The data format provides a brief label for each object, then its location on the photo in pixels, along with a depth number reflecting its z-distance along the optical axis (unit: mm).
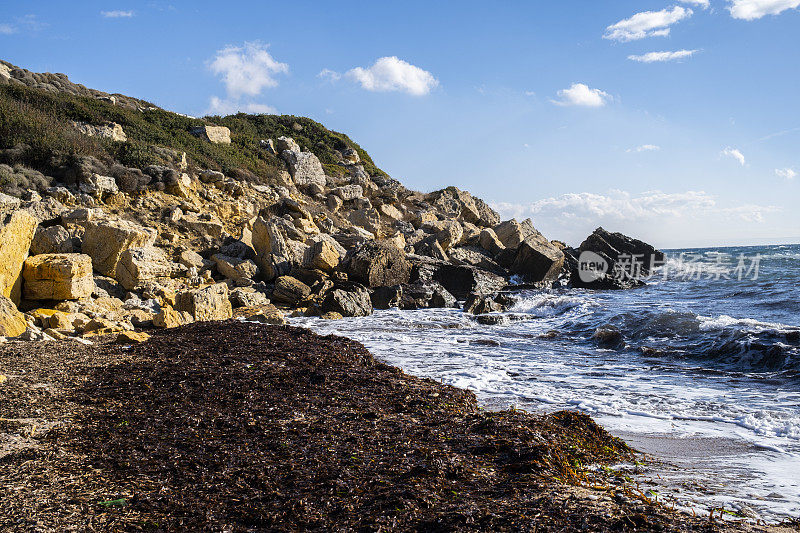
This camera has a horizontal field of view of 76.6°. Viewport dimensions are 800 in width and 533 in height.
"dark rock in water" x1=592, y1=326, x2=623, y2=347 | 10994
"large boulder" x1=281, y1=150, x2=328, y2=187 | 32281
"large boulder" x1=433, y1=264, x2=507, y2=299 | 19219
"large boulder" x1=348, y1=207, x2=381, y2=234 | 26528
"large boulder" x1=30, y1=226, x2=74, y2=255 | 12476
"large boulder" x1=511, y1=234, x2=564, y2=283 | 21609
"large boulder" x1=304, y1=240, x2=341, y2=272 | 16844
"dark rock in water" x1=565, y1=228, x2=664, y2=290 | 22781
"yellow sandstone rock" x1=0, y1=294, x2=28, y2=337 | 7824
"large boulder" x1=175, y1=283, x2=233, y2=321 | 11430
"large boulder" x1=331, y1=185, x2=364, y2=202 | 30375
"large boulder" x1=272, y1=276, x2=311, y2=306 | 15156
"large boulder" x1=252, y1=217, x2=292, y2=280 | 16516
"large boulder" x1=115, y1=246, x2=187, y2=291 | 12688
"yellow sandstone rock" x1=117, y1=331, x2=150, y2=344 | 8500
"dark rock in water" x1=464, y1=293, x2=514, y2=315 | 15617
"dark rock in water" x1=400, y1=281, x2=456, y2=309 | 16891
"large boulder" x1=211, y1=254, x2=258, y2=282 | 15758
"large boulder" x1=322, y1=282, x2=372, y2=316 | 14602
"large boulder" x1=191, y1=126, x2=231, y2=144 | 30922
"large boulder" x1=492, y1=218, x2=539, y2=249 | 27562
